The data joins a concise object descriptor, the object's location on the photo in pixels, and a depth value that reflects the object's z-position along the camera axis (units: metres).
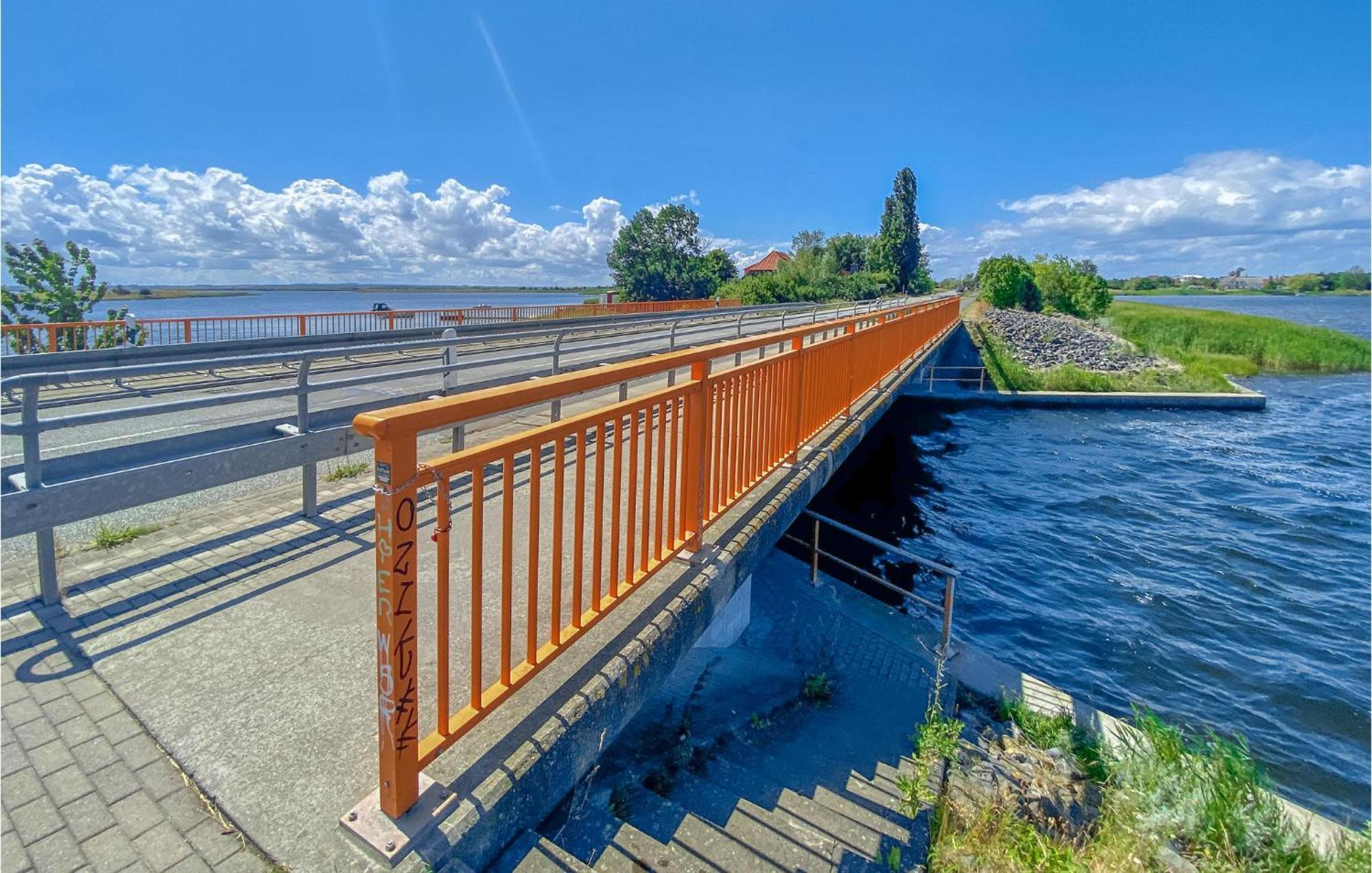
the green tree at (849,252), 83.62
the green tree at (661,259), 67.00
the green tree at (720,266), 69.38
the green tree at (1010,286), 54.97
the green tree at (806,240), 110.57
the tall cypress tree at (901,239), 75.44
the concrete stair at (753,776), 2.77
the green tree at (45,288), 22.86
